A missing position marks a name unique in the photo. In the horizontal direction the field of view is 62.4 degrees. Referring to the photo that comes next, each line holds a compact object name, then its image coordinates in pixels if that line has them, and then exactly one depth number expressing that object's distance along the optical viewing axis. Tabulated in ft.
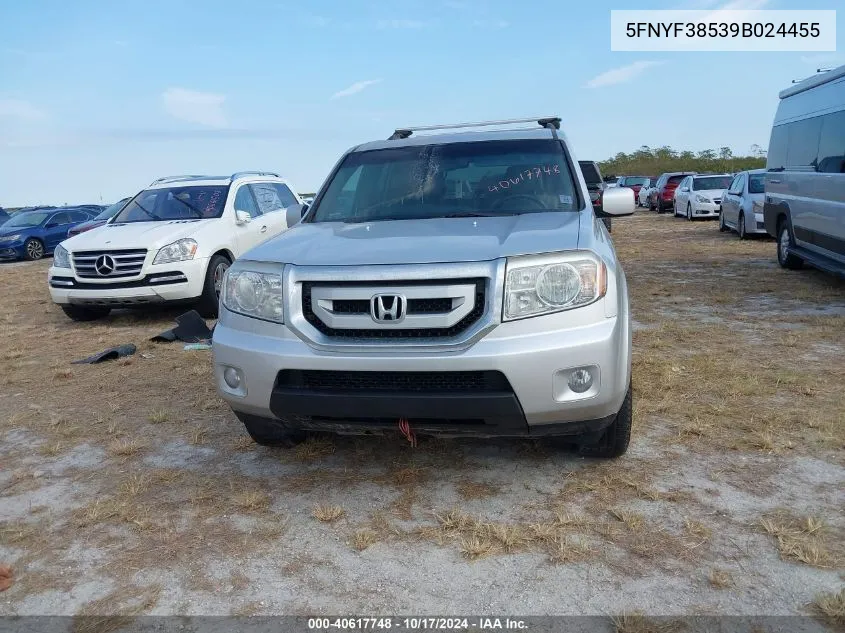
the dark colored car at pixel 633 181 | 110.58
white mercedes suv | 25.45
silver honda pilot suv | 9.57
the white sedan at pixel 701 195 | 65.16
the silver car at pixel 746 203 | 45.55
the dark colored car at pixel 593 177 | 21.88
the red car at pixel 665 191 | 82.64
